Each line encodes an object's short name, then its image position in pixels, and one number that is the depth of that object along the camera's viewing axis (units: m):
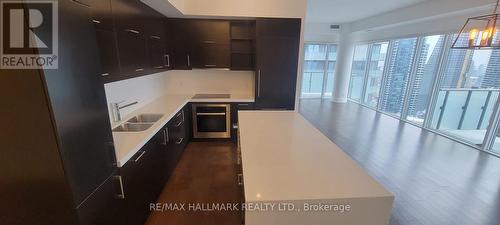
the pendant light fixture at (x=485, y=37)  2.13
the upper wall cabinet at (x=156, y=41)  2.79
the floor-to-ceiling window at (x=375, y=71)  6.78
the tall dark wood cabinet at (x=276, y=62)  3.60
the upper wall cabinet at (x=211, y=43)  3.73
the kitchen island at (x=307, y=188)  1.06
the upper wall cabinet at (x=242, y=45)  3.84
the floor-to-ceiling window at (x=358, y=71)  7.82
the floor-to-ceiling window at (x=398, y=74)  5.71
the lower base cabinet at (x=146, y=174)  1.61
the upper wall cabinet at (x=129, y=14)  1.93
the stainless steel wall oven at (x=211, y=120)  3.81
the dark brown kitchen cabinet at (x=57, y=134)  0.94
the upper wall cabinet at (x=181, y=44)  3.68
